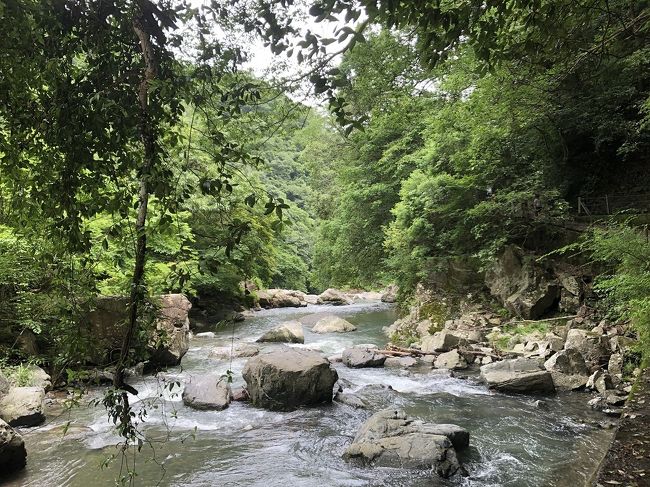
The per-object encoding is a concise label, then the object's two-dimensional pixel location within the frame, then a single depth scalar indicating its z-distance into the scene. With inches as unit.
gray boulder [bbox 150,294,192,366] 422.6
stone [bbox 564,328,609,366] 363.3
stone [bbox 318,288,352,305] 1160.2
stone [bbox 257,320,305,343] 590.6
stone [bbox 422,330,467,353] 488.1
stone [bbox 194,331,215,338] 652.1
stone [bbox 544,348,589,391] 343.3
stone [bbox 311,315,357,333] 685.9
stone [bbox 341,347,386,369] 463.5
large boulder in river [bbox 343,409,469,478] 227.6
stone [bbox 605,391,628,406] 295.3
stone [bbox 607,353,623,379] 330.5
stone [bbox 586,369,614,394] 319.9
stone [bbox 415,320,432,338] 580.3
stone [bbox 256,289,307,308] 1064.0
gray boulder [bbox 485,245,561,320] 492.1
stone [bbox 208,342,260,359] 501.7
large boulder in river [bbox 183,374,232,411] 339.0
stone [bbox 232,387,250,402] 358.0
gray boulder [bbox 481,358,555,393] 342.3
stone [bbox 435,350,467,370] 432.5
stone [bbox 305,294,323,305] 1163.3
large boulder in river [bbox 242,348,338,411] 337.7
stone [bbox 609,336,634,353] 350.6
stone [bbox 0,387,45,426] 281.7
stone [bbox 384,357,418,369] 457.2
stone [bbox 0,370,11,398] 291.6
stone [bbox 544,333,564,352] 400.2
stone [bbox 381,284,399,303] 1114.4
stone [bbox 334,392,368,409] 335.6
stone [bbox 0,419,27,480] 224.8
